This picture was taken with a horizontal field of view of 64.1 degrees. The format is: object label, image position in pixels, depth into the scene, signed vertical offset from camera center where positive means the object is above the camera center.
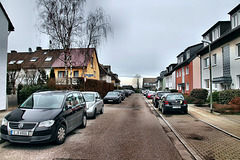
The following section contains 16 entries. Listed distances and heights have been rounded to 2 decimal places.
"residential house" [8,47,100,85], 24.27 +3.61
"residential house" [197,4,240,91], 15.99 +2.83
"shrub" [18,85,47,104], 15.15 -0.53
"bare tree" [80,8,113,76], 19.30 +5.70
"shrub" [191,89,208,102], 19.45 -0.95
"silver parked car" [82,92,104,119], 10.45 -1.13
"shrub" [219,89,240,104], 13.71 -0.75
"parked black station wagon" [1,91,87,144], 5.10 -0.99
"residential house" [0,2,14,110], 12.40 +2.06
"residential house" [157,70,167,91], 57.11 +0.68
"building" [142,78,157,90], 113.29 +0.94
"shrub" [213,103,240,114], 11.69 -1.53
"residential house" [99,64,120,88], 45.74 +2.28
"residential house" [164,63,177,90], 41.60 +1.40
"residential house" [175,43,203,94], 26.83 +2.18
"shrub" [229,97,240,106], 12.49 -1.09
